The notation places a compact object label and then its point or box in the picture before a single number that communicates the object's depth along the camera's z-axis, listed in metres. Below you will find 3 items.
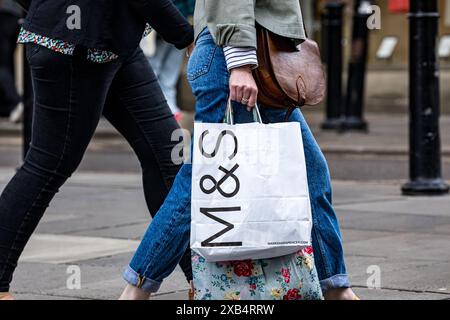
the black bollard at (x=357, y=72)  14.90
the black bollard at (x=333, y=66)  15.30
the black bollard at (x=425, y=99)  8.80
